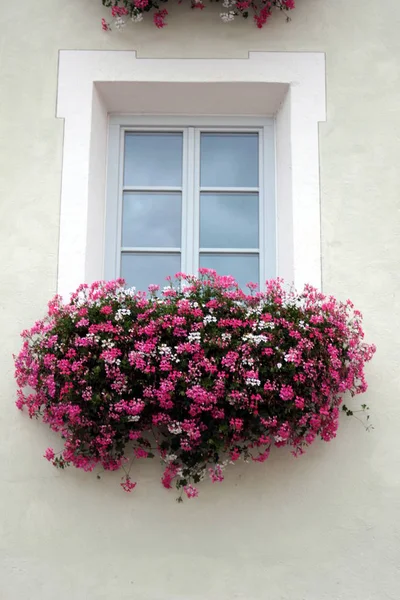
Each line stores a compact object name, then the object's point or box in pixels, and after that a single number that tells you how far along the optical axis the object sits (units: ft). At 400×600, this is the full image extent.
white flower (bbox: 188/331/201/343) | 14.12
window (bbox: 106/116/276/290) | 17.24
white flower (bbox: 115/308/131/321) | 14.47
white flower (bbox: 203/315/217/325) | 14.34
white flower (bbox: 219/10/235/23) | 16.90
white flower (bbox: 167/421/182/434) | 14.08
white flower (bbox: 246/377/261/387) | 13.84
